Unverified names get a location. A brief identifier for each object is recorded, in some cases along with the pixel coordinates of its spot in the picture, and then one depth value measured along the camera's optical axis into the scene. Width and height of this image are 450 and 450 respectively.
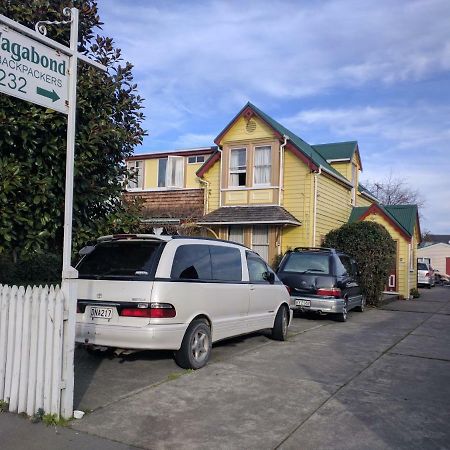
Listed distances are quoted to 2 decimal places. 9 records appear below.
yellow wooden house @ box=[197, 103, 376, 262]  18.64
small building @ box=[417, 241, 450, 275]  57.41
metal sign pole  4.94
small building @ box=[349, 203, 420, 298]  21.45
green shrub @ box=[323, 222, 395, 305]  17.00
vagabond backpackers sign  4.86
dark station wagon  12.60
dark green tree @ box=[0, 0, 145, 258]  6.31
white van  6.35
